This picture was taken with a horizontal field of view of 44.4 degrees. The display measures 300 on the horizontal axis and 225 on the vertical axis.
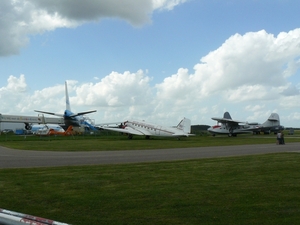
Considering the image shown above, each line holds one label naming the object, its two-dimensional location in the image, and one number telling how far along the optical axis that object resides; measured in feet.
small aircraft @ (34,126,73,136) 222.03
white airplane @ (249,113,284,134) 229.86
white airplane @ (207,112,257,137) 210.79
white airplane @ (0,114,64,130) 235.40
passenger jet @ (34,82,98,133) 237.47
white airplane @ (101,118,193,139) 160.04
